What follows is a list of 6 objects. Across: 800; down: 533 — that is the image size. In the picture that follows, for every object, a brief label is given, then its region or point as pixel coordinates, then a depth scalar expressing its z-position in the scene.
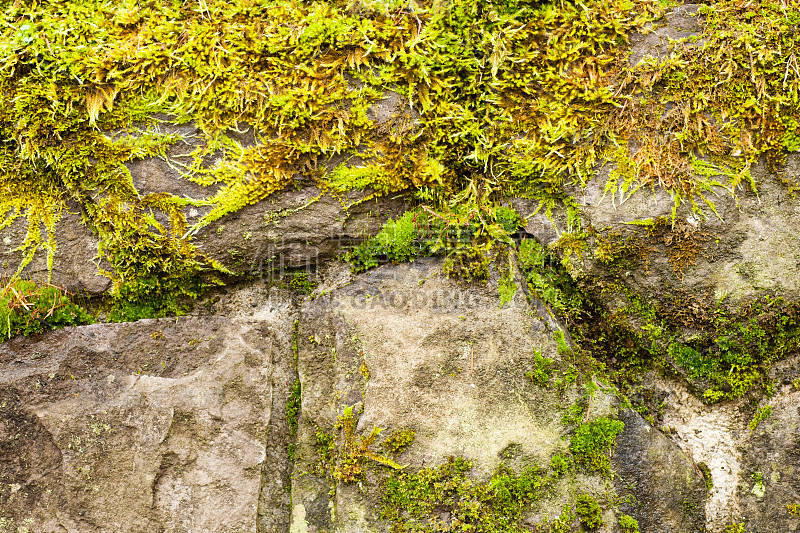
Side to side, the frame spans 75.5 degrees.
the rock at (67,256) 2.50
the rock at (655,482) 2.38
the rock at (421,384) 2.34
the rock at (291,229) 2.54
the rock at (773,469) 2.46
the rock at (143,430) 2.32
